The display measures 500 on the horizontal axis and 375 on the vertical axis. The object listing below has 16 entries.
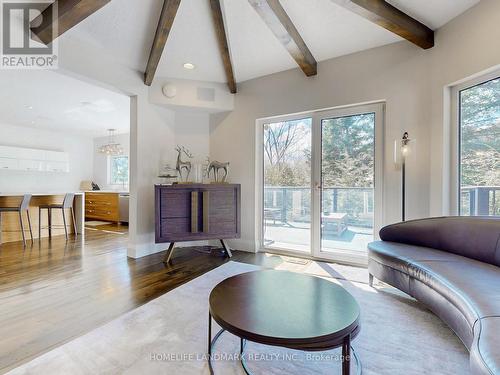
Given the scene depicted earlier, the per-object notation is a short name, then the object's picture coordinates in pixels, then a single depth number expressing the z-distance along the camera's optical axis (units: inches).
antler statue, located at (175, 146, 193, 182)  152.4
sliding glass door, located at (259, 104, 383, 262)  130.5
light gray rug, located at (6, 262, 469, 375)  57.2
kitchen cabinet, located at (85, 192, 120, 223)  269.7
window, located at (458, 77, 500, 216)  92.2
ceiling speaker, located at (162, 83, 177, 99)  151.8
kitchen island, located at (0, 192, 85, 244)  176.7
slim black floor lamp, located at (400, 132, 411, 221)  110.0
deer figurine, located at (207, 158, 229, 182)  152.2
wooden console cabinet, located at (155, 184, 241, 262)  136.2
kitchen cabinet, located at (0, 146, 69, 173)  249.4
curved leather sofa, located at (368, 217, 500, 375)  46.7
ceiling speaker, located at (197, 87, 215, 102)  159.3
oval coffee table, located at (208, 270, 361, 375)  43.8
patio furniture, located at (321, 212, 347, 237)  137.4
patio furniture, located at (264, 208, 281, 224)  159.0
